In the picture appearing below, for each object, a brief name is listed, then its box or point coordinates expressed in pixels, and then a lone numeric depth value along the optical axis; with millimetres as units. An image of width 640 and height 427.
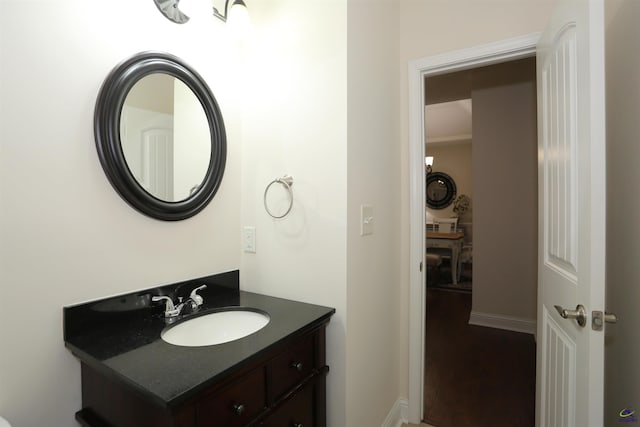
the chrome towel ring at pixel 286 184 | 1401
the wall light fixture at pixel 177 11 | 1245
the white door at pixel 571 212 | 907
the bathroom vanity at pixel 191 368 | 759
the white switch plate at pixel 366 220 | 1399
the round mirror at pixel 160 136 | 1088
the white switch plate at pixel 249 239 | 1557
